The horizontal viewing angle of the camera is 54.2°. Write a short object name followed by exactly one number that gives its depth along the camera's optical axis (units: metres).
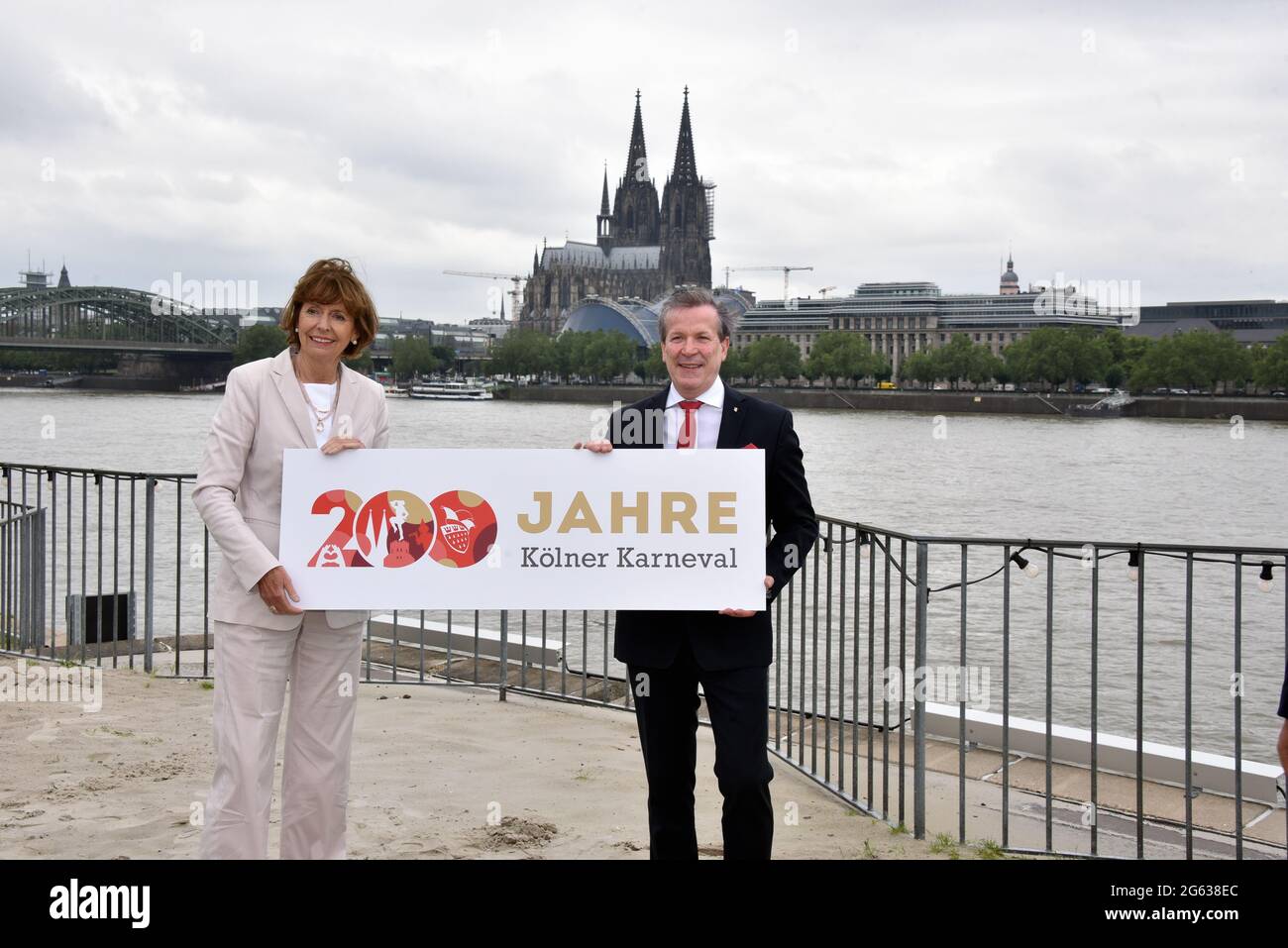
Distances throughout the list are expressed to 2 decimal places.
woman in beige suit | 3.26
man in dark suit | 3.38
